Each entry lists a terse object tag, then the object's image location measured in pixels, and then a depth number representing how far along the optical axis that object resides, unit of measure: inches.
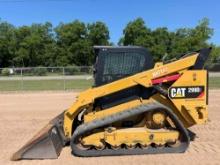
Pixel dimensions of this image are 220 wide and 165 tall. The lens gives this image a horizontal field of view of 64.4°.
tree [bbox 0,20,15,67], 1291.5
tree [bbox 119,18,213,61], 1110.8
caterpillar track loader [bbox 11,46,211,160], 128.4
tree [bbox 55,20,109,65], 1184.0
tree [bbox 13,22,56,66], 1215.8
